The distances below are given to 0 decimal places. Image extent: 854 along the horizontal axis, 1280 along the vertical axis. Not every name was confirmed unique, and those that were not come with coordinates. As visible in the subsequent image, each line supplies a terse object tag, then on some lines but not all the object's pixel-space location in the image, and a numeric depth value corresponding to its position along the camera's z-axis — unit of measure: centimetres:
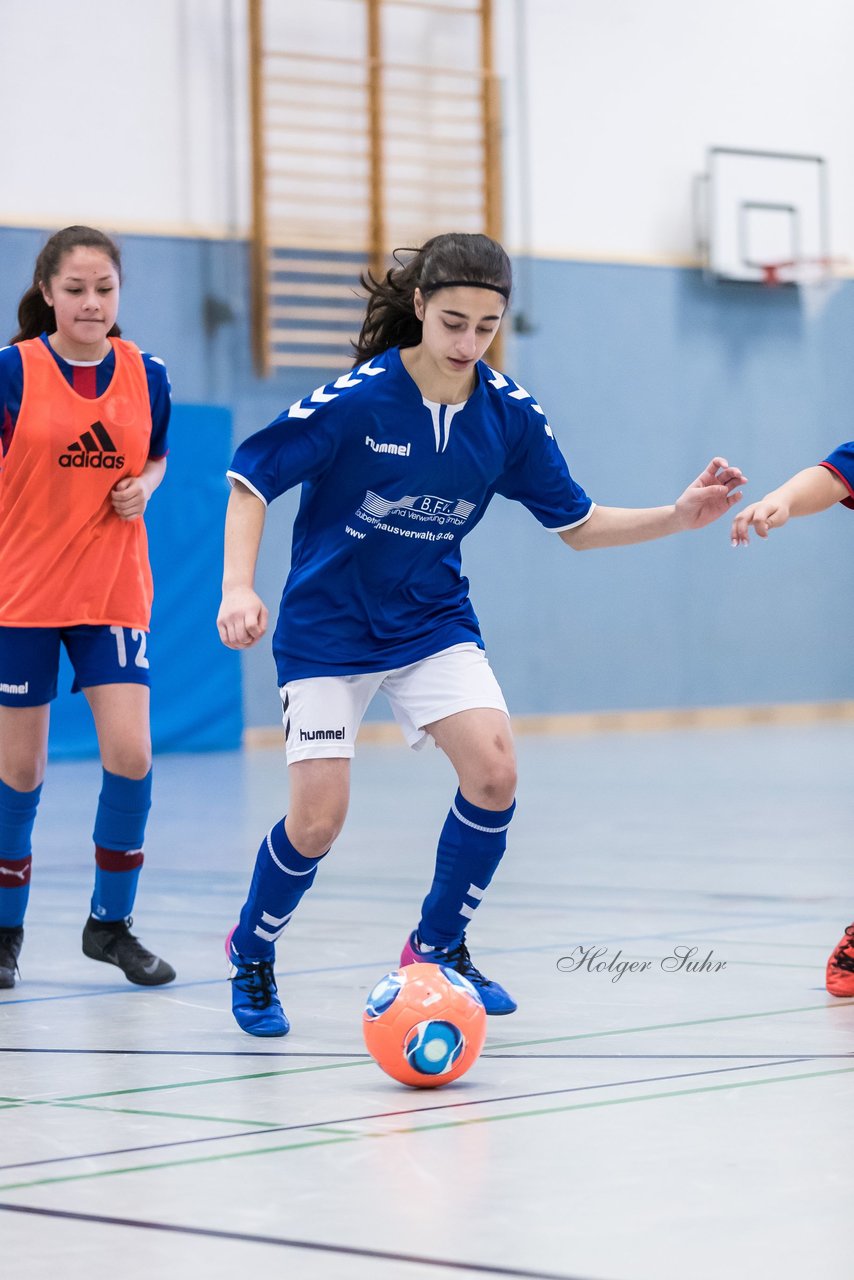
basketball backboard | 3144
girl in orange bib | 874
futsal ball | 634
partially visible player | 764
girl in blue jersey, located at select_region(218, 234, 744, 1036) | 757
